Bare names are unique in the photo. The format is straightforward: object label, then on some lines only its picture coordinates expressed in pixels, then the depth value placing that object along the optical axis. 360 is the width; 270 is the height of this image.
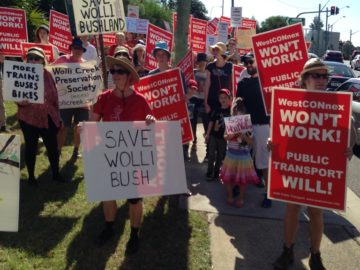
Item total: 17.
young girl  5.72
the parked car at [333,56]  32.87
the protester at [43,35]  8.51
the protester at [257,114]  5.86
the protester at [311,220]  4.00
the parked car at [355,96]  8.78
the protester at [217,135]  6.36
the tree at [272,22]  93.45
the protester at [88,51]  8.23
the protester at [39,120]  5.74
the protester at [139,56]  7.75
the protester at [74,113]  6.52
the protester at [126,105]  4.33
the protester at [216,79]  7.11
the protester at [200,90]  8.14
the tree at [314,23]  76.72
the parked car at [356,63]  36.68
